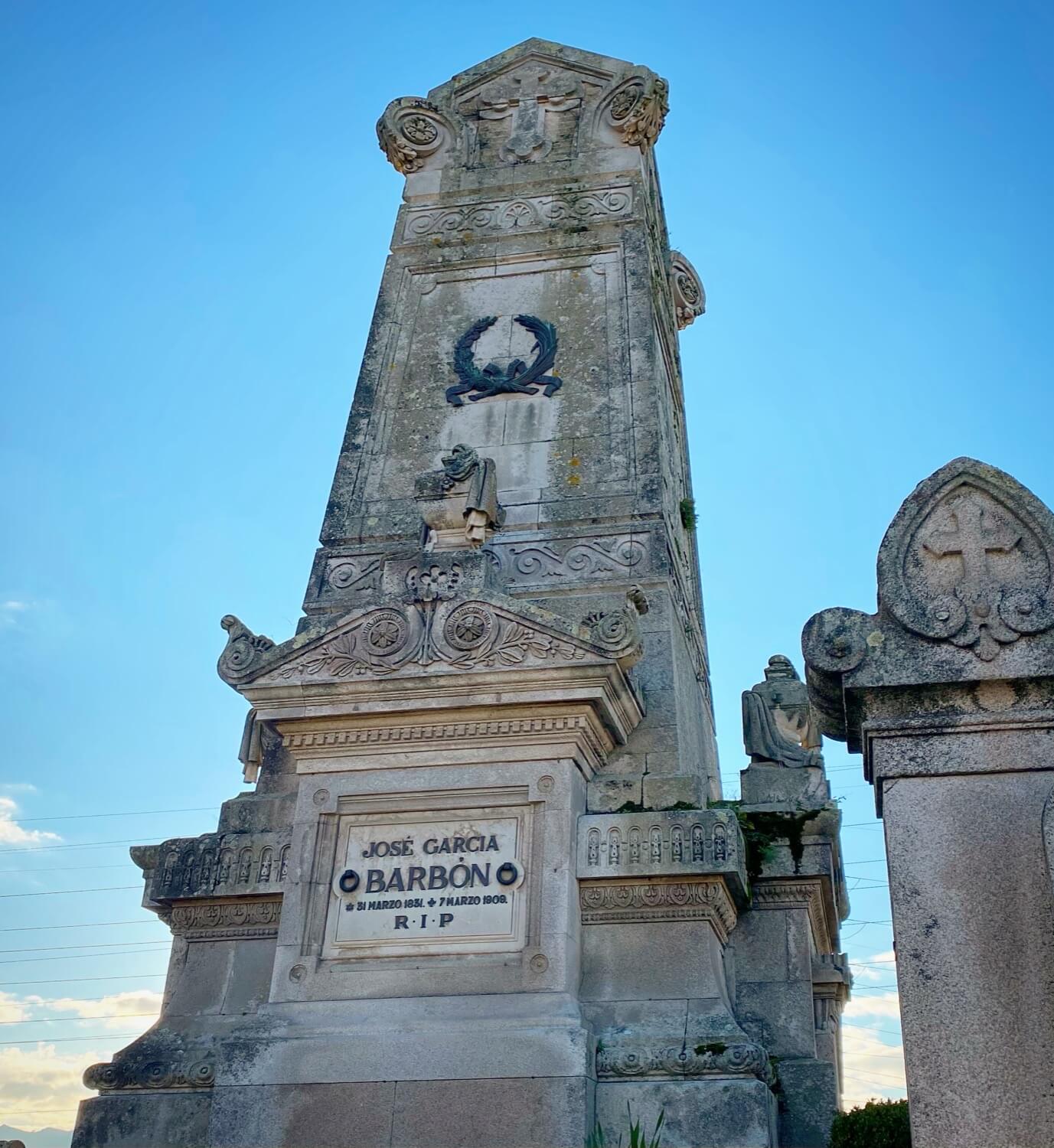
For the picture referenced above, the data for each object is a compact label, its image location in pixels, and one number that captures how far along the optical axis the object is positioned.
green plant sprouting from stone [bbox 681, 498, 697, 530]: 12.53
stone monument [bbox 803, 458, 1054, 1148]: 4.32
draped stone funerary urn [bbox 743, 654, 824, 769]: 10.66
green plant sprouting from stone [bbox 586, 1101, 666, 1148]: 7.24
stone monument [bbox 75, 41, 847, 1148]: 7.75
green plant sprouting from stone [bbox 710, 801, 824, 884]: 9.44
